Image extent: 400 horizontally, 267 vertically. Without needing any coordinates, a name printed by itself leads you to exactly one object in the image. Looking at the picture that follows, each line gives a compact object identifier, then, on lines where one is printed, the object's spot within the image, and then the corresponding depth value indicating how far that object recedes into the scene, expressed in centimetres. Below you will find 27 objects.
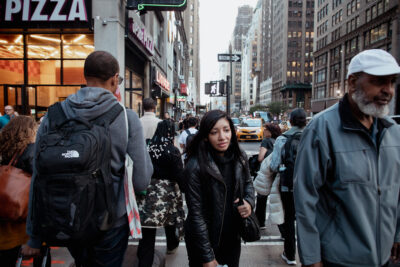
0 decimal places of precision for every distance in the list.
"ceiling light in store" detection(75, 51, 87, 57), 1180
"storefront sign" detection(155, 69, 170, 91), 1945
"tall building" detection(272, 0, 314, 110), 10450
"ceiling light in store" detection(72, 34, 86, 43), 1173
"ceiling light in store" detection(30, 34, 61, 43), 1159
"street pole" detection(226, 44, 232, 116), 1198
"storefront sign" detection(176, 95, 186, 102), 4027
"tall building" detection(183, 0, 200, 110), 11248
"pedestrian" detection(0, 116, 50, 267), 281
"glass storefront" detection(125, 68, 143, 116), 1471
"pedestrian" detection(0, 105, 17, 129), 829
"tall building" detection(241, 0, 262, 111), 16180
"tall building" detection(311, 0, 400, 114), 4547
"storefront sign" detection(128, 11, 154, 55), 1178
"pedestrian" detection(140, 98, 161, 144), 499
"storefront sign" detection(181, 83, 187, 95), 4238
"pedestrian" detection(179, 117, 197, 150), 793
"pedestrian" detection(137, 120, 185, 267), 324
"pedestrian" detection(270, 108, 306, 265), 387
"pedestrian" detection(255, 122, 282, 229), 510
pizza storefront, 1158
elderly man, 191
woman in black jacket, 238
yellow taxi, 2183
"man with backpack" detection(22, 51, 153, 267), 166
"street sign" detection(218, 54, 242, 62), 1396
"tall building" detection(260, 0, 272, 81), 13162
